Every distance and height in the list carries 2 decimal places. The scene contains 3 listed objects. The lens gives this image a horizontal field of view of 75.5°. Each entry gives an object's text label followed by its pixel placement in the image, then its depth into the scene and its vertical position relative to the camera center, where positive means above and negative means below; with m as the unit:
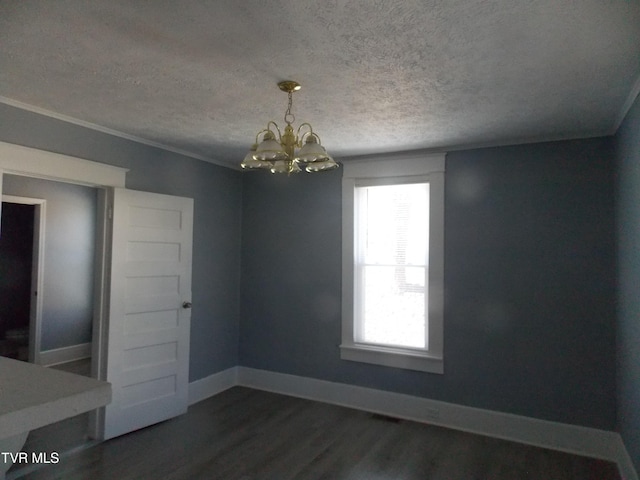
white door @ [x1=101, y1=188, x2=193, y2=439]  3.41 -0.49
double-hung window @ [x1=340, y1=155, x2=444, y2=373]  3.87 -0.03
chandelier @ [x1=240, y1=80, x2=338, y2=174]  2.22 +0.56
